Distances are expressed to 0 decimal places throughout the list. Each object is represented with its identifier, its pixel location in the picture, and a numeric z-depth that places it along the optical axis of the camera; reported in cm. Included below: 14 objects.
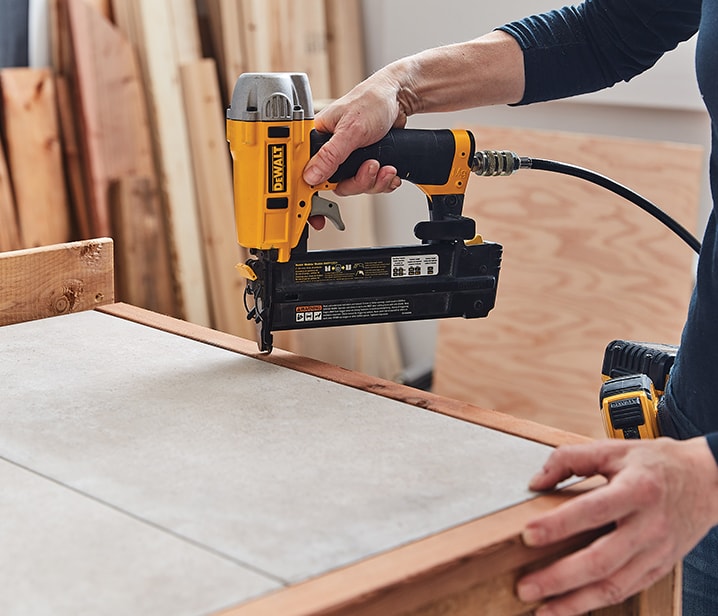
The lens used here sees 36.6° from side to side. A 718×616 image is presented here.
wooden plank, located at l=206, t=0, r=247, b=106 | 336
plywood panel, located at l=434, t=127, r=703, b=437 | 297
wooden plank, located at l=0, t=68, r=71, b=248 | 296
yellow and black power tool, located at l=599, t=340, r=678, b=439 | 145
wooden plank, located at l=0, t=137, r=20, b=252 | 293
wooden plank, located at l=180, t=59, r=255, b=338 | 328
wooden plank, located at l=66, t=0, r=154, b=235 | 303
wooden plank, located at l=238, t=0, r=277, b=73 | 336
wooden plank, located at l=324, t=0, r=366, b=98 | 366
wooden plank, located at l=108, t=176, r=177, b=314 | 318
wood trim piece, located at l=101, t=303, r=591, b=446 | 128
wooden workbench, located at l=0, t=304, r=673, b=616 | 92
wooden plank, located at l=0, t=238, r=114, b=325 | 169
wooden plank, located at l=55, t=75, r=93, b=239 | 310
